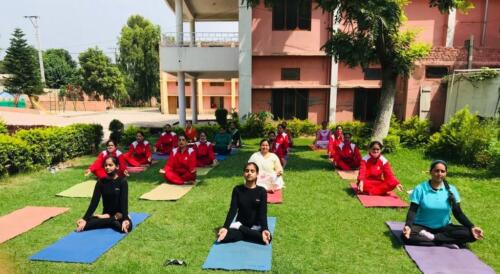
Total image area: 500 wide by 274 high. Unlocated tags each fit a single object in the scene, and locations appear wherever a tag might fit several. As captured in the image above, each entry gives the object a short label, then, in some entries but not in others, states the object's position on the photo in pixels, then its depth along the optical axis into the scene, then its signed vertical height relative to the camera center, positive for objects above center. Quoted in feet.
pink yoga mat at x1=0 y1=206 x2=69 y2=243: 17.99 -7.12
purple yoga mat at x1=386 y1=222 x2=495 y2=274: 13.91 -6.83
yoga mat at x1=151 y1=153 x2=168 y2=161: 37.65 -7.08
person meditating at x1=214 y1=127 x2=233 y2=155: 40.34 -5.79
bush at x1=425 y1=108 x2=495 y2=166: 32.22 -4.38
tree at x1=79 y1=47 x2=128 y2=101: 137.49 +6.88
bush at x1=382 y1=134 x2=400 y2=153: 39.34 -5.61
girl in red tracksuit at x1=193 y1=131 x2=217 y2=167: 34.32 -5.83
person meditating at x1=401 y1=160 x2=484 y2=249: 15.69 -5.48
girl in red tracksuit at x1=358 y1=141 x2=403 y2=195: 23.61 -5.42
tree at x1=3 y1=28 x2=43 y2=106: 115.14 +7.53
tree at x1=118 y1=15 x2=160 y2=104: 140.87 +16.28
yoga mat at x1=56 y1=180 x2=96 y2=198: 24.57 -7.12
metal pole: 134.08 +10.26
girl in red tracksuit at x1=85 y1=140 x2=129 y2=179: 26.38 -5.23
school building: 53.93 +5.38
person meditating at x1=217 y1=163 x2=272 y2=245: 15.99 -5.46
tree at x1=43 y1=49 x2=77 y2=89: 181.57 +10.47
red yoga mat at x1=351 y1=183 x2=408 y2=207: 21.97 -6.83
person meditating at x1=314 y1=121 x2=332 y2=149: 43.16 -5.54
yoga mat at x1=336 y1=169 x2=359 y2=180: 29.40 -6.91
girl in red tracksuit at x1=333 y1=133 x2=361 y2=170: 31.83 -5.63
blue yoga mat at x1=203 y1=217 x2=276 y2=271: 14.23 -6.89
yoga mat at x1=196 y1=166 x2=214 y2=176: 31.63 -7.17
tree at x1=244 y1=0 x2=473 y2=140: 29.99 +5.15
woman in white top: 24.67 -5.30
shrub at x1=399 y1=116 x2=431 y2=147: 42.58 -4.98
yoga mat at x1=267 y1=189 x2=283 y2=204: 22.85 -6.94
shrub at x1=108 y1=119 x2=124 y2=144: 45.32 -4.84
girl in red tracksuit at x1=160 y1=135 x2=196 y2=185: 27.53 -5.84
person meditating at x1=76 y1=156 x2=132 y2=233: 17.43 -5.55
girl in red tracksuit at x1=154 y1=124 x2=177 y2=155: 40.37 -5.70
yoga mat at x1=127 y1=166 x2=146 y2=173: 32.07 -7.08
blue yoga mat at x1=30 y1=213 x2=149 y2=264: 14.97 -6.95
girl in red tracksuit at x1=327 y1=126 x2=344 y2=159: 35.35 -4.77
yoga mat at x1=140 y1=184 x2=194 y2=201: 23.95 -7.12
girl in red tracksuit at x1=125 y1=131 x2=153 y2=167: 34.04 -5.77
